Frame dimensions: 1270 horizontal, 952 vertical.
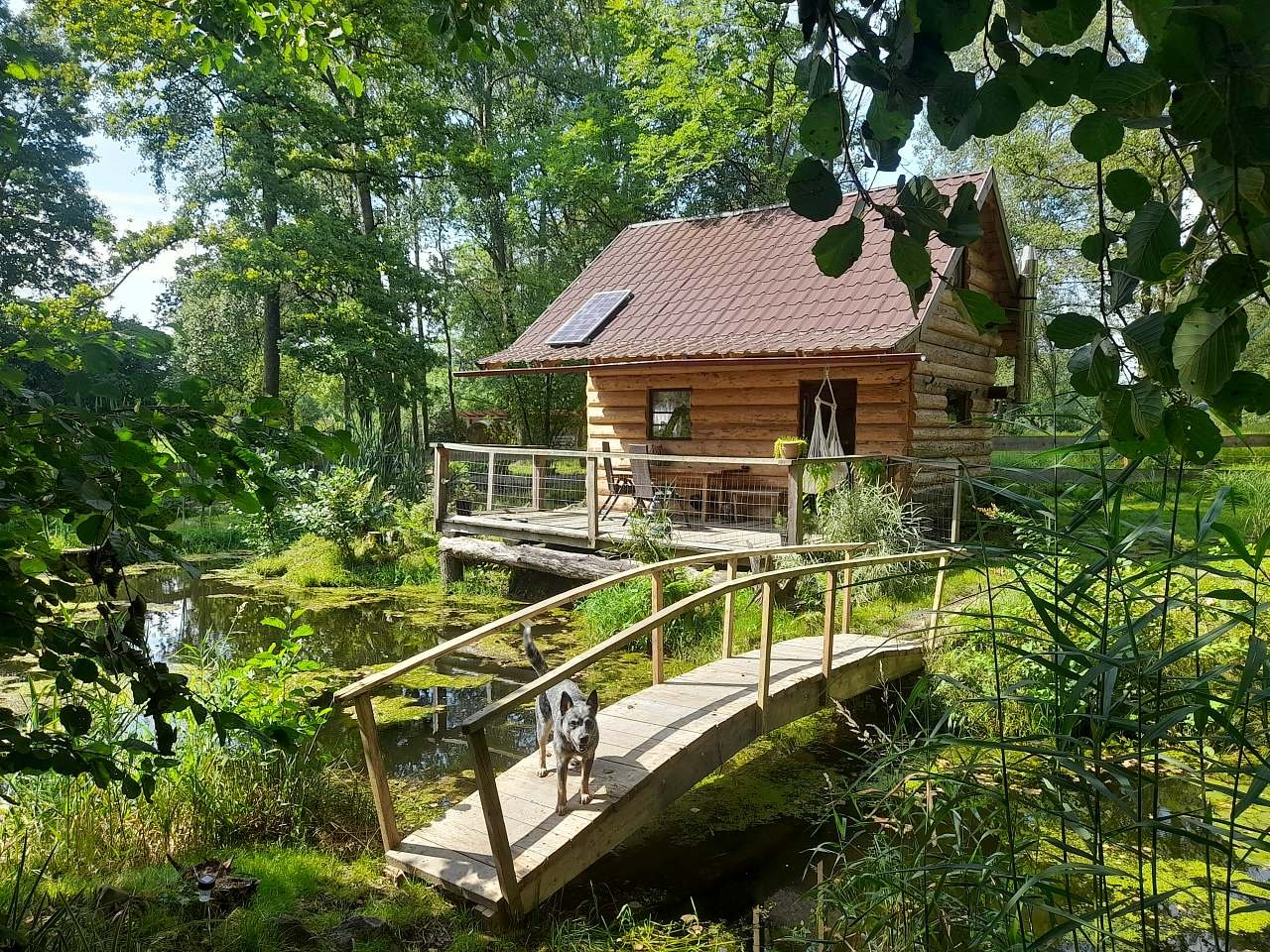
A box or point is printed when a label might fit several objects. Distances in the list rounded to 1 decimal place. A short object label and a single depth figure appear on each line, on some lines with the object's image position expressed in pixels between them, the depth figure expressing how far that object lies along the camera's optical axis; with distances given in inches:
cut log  372.8
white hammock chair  351.9
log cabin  403.5
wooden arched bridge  139.6
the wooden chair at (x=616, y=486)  439.8
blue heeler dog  150.4
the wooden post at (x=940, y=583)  234.4
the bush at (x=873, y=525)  331.0
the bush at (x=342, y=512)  491.5
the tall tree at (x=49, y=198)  786.2
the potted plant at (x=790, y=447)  388.5
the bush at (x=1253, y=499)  338.6
